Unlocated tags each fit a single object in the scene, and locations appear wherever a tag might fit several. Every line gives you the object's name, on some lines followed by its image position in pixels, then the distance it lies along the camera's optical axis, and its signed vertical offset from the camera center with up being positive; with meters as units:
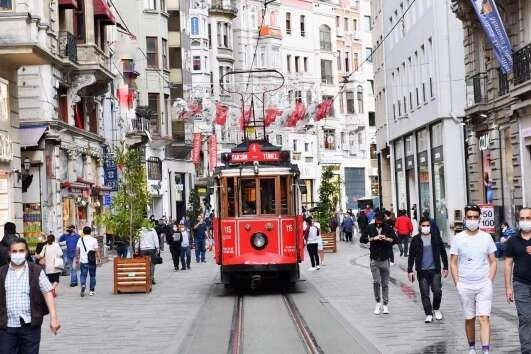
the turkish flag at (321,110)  51.41 +5.23
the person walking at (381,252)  18.83 -0.54
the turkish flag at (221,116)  53.72 +5.34
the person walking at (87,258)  26.00 -0.63
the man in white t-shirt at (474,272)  12.95 -0.66
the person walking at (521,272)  12.28 -0.64
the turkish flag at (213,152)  77.12 +5.18
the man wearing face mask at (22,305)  10.15 -0.65
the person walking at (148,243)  28.75 -0.37
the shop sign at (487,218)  26.52 -0.05
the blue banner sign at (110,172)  45.16 +2.40
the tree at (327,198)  47.69 +1.08
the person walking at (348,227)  57.78 -0.29
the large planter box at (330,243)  44.44 -0.84
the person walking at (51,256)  23.45 -0.50
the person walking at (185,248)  35.25 -0.66
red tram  24.23 +0.07
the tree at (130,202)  28.16 +0.70
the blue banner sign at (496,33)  29.52 +4.88
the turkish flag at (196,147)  69.69 +5.02
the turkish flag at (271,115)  55.28 +5.47
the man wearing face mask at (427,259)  17.14 -0.64
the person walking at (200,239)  39.16 -0.44
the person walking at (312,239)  32.62 -0.48
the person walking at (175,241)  34.59 -0.41
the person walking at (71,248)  29.33 -0.43
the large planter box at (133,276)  25.98 -1.09
